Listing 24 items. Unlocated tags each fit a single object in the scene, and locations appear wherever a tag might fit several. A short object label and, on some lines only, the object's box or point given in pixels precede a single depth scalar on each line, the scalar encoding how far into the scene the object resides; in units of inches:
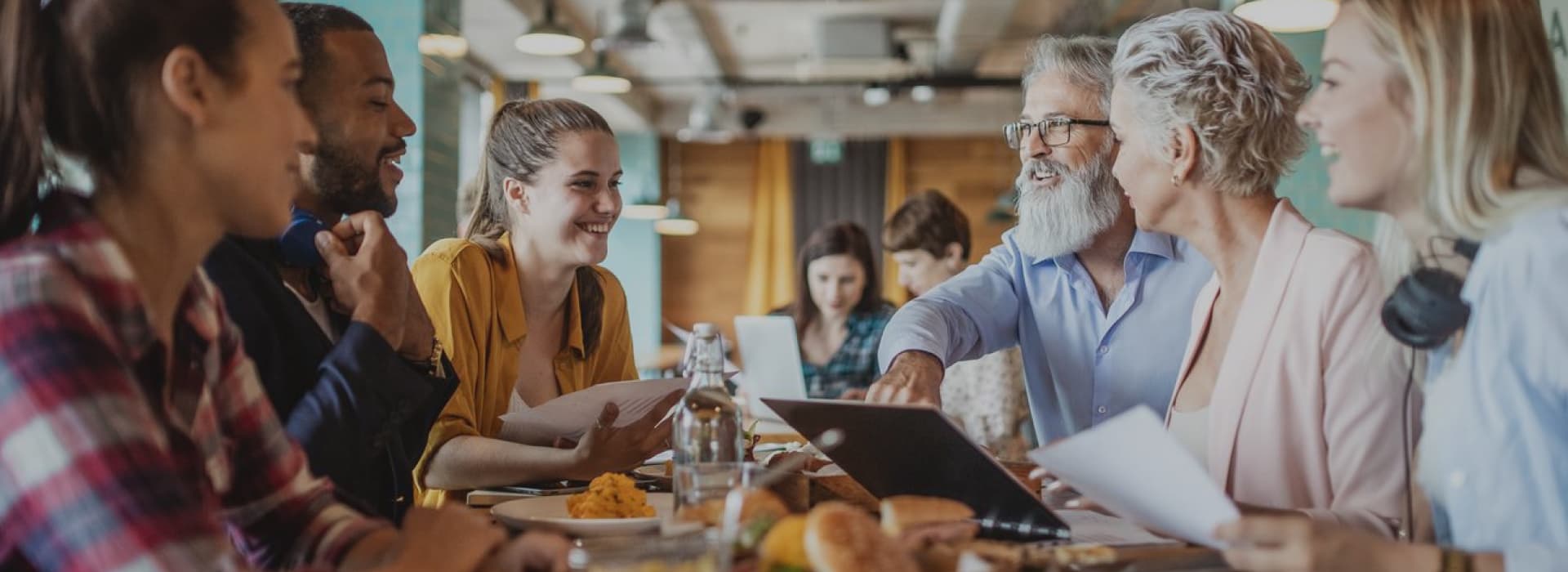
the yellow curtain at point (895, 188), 539.8
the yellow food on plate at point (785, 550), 43.4
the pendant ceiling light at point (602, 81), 317.7
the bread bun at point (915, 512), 50.2
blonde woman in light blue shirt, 47.0
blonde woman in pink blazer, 63.4
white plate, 60.6
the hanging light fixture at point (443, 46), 226.2
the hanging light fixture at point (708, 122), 437.9
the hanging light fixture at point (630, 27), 292.2
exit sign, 520.4
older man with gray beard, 96.4
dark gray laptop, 57.6
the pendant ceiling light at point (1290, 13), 167.8
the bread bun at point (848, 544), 42.1
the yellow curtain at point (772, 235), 551.2
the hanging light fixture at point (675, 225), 470.0
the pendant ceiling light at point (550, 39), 272.7
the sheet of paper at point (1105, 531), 58.3
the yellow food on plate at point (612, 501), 65.6
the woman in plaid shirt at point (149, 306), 38.0
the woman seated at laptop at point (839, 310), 214.1
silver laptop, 177.2
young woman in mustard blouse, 92.3
